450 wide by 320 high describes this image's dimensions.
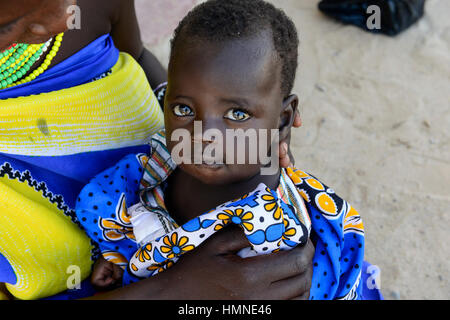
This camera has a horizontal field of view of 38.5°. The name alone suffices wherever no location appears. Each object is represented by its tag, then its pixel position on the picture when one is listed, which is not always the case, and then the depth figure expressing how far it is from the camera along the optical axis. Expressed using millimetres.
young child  512
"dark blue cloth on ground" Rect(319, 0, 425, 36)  1193
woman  521
